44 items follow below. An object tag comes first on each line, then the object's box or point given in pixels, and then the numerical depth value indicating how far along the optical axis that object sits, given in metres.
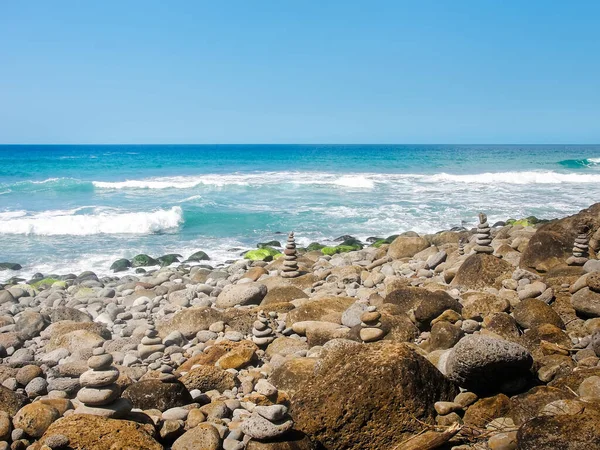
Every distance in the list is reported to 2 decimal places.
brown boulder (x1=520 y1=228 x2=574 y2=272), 8.86
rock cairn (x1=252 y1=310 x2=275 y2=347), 7.44
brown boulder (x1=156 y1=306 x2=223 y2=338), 8.46
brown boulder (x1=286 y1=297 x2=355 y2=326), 8.00
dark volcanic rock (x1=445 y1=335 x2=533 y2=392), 4.93
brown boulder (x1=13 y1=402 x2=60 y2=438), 5.05
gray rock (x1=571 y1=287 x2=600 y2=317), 6.50
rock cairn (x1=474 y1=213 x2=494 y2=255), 9.34
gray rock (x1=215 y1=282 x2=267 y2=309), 9.78
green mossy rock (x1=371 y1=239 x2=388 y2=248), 16.83
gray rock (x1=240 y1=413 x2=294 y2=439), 4.49
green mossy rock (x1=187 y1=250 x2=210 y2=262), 16.22
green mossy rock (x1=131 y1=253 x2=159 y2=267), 15.80
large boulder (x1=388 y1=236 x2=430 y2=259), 13.45
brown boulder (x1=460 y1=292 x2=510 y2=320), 7.05
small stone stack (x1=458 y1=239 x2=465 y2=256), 11.10
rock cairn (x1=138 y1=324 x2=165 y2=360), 7.67
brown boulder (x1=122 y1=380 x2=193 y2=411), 5.52
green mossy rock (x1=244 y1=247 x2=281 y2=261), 15.45
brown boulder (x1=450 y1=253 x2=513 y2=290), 8.34
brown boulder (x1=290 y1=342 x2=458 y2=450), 4.71
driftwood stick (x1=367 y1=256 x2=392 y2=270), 12.33
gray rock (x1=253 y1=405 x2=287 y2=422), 4.49
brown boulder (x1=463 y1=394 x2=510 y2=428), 4.75
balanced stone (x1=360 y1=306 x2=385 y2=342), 6.45
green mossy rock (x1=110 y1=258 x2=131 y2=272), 15.28
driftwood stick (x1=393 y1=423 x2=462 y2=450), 4.43
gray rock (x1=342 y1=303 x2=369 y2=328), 7.32
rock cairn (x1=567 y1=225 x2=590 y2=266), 8.30
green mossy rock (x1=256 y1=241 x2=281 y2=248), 17.92
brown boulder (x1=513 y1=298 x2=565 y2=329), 6.57
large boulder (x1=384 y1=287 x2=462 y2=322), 6.98
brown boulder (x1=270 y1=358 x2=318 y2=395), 5.86
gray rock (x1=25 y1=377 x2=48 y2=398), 6.15
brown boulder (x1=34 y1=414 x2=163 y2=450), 4.49
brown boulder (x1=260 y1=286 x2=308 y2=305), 9.49
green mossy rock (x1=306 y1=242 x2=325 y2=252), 16.97
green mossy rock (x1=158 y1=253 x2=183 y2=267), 15.97
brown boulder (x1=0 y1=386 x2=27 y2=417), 5.57
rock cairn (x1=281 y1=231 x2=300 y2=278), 11.31
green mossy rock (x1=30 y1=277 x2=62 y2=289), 13.24
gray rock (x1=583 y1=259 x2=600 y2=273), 7.68
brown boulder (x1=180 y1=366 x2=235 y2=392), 6.15
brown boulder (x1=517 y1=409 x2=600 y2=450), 3.81
